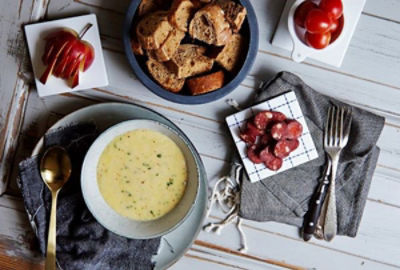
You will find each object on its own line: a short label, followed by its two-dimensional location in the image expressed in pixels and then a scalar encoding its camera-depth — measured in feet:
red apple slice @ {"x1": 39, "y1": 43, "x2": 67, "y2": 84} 5.04
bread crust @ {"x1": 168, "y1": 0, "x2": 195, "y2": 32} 4.77
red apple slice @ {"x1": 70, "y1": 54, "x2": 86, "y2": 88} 5.11
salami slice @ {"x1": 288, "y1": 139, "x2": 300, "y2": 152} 5.25
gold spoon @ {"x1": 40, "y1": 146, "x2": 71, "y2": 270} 5.18
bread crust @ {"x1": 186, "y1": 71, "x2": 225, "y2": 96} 5.06
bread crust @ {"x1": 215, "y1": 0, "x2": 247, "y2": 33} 4.81
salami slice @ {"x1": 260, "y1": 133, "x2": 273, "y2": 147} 5.28
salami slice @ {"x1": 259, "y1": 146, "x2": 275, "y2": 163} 5.24
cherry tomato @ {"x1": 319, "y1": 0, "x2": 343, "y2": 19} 4.84
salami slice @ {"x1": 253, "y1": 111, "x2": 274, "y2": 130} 5.24
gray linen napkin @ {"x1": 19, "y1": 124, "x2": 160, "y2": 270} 5.24
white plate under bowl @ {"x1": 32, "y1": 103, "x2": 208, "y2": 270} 5.22
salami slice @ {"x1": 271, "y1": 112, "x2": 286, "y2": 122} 5.26
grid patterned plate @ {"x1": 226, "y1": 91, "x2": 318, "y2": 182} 5.36
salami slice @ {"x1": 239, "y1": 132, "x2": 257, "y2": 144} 5.28
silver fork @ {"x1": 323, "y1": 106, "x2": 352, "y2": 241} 5.34
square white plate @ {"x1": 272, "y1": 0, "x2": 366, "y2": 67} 5.09
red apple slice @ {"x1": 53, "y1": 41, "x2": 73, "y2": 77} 5.03
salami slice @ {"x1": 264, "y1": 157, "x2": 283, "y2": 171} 5.29
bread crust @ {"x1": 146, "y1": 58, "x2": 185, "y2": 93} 5.12
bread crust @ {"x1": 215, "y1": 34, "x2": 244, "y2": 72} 5.05
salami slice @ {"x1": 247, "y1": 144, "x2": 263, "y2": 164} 5.30
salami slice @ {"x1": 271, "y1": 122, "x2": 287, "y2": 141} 5.14
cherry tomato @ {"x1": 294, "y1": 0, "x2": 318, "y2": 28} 4.98
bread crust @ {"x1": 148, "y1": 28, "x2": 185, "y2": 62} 4.90
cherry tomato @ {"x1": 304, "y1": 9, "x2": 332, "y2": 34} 4.77
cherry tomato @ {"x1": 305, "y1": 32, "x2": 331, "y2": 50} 4.92
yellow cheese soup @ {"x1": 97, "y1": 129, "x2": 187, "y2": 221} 5.08
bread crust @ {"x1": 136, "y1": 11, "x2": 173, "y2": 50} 4.78
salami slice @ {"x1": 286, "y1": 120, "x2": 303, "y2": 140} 5.22
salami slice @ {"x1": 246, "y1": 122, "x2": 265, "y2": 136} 5.24
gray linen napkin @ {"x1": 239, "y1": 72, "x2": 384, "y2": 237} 5.34
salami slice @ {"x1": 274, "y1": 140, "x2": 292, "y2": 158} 5.19
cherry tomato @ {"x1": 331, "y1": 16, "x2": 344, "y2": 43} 5.08
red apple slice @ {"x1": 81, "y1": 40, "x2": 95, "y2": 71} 5.22
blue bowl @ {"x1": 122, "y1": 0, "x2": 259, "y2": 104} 4.97
